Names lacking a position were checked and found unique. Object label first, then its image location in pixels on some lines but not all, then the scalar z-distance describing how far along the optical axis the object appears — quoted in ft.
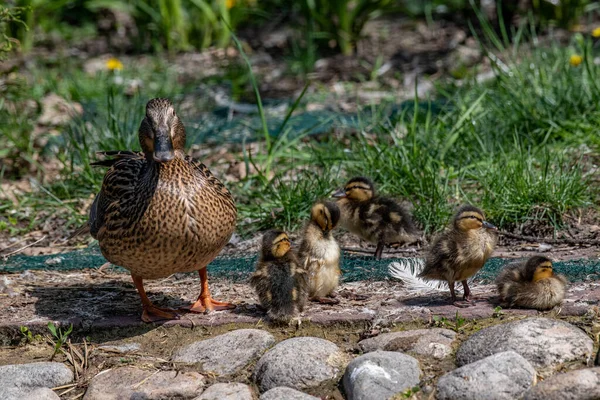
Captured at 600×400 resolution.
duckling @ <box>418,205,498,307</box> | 31.68
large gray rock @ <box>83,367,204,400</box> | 28.45
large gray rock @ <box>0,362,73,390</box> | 29.40
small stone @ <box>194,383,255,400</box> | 27.78
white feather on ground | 33.83
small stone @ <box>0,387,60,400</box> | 28.53
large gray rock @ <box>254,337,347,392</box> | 28.19
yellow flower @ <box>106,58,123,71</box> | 68.13
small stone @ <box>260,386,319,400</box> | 27.22
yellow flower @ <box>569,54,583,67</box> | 54.03
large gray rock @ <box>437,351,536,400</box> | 25.90
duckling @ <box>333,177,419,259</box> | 38.91
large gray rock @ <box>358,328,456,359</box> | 28.53
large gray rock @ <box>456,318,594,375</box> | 27.12
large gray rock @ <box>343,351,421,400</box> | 26.55
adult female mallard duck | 31.04
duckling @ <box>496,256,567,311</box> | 29.91
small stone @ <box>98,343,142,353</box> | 31.22
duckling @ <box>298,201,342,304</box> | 32.89
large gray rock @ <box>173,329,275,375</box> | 29.48
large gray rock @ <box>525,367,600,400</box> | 24.99
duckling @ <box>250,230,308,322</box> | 31.09
